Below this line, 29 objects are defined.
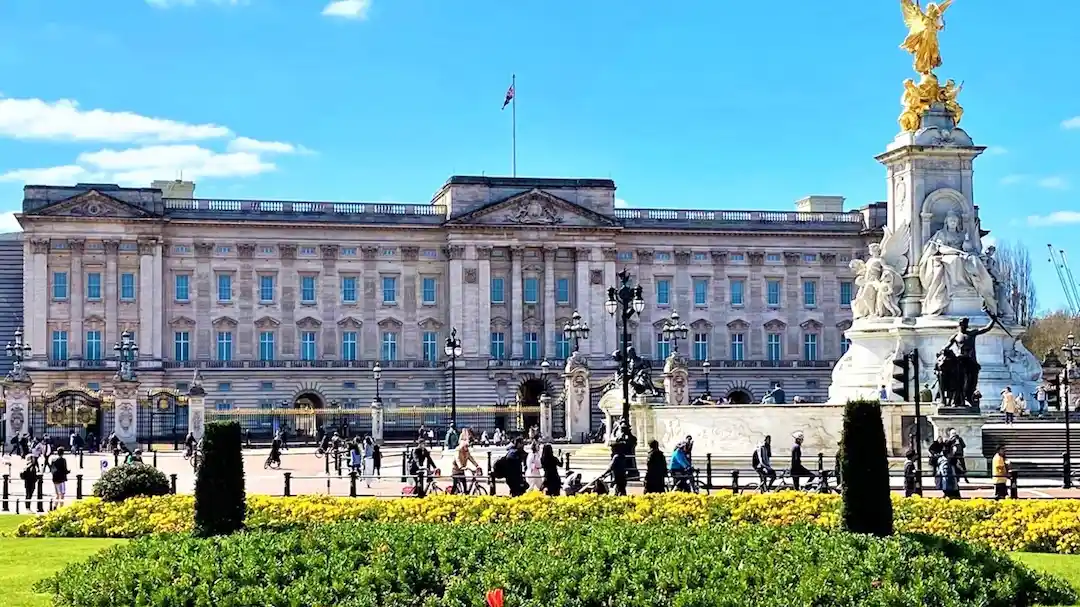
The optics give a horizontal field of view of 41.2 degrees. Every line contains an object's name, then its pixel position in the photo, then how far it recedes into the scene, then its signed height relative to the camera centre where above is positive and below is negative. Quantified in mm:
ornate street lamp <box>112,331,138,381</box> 65438 +3335
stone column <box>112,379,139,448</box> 63156 +527
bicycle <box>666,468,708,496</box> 27719 -1363
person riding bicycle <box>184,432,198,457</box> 51131 -849
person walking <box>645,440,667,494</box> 25031 -1030
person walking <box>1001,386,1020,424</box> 36691 +39
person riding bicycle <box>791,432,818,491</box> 28269 -1168
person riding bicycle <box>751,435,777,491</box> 29125 -1120
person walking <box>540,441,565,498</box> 27859 -1199
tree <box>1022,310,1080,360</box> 93000 +4865
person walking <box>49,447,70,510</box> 31453 -1179
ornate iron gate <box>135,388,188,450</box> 68312 +222
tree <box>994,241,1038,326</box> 86000 +7739
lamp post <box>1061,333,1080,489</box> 28625 -1002
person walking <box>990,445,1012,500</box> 25906 -1270
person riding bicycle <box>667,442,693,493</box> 27828 -1106
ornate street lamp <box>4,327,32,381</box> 64688 +3553
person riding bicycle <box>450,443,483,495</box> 30234 -1220
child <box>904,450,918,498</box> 26203 -1349
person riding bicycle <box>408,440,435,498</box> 34938 -1169
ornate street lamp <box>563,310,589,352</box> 55125 +3440
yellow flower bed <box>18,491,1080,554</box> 20328 -1519
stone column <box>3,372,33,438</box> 63719 +888
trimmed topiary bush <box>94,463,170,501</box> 25516 -1086
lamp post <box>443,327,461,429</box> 61600 +3036
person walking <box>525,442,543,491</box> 33488 -1345
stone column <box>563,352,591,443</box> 61062 +454
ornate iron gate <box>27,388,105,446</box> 66938 +390
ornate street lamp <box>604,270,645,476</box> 34059 +3134
